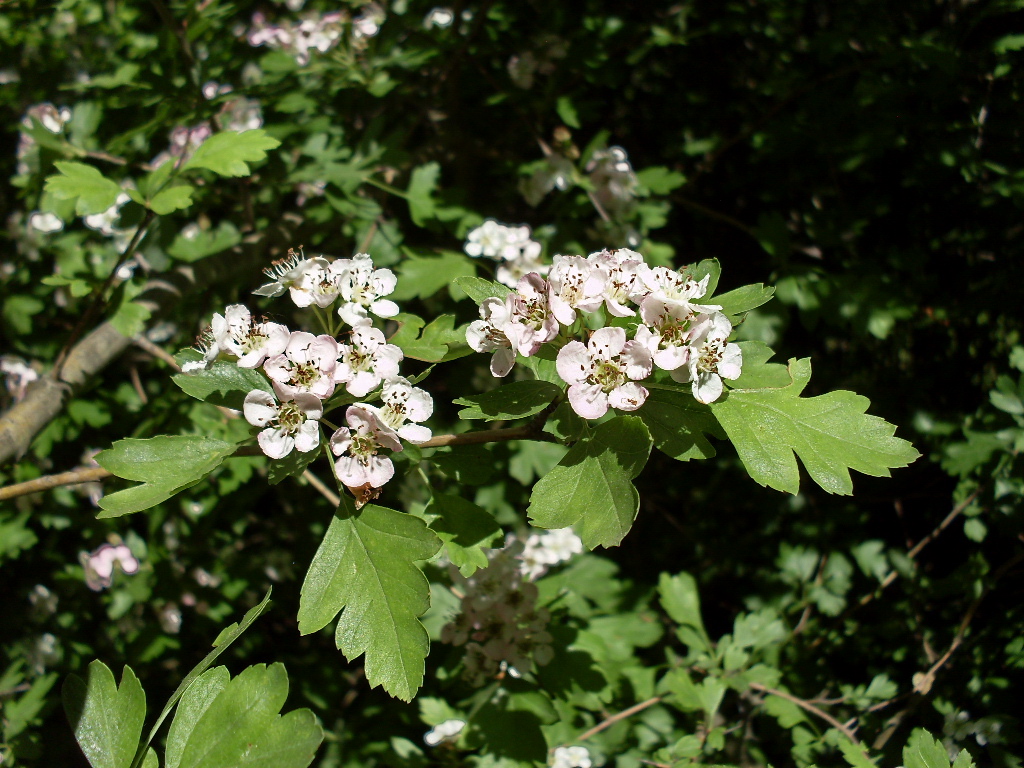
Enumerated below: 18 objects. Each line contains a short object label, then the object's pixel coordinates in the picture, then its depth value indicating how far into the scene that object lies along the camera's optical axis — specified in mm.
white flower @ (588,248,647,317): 174
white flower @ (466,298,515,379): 176
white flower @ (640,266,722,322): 171
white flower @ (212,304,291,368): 178
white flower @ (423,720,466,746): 249
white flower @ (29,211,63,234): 317
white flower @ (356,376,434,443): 180
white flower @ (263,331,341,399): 174
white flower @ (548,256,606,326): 172
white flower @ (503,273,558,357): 174
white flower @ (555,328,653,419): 167
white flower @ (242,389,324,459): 171
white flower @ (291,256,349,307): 191
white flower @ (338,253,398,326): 192
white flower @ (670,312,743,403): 167
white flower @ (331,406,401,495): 174
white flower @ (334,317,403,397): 178
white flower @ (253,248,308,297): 191
